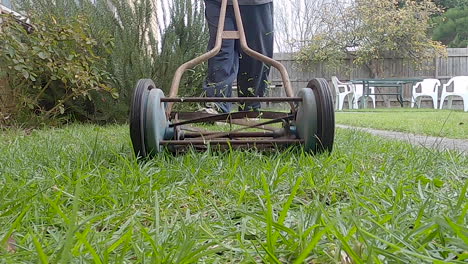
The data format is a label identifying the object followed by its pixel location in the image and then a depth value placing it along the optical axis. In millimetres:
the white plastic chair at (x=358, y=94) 12113
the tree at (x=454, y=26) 17094
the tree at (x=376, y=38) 13906
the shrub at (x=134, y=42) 3900
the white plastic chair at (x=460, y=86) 9880
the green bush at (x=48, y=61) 2695
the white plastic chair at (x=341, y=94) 11047
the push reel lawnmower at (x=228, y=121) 1498
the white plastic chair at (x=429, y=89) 11347
